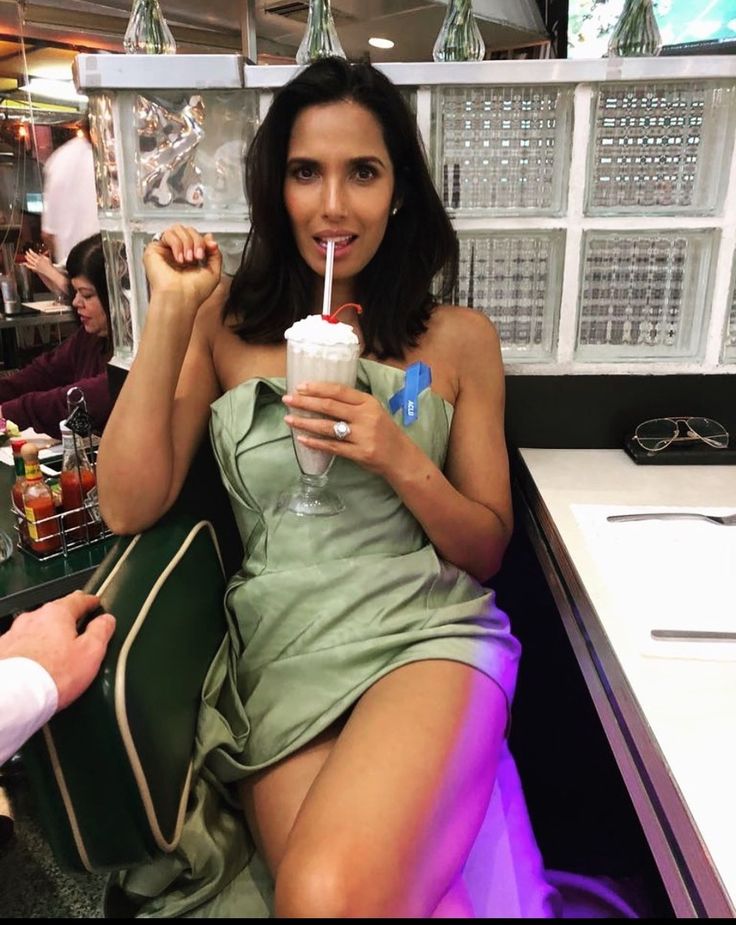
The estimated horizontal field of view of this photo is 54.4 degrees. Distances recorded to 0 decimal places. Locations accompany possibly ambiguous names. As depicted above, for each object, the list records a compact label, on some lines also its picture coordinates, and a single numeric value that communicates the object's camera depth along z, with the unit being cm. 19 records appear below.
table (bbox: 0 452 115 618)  156
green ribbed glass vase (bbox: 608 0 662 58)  146
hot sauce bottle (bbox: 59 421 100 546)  174
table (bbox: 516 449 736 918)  67
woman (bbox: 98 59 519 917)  96
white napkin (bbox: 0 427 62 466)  224
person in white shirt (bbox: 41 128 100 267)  381
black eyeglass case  158
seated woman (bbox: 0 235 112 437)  238
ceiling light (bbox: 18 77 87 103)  455
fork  127
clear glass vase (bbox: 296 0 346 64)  154
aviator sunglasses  161
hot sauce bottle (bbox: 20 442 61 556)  169
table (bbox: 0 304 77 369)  439
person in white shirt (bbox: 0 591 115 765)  85
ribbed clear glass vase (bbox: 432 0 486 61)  152
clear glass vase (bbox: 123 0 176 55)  153
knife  93
